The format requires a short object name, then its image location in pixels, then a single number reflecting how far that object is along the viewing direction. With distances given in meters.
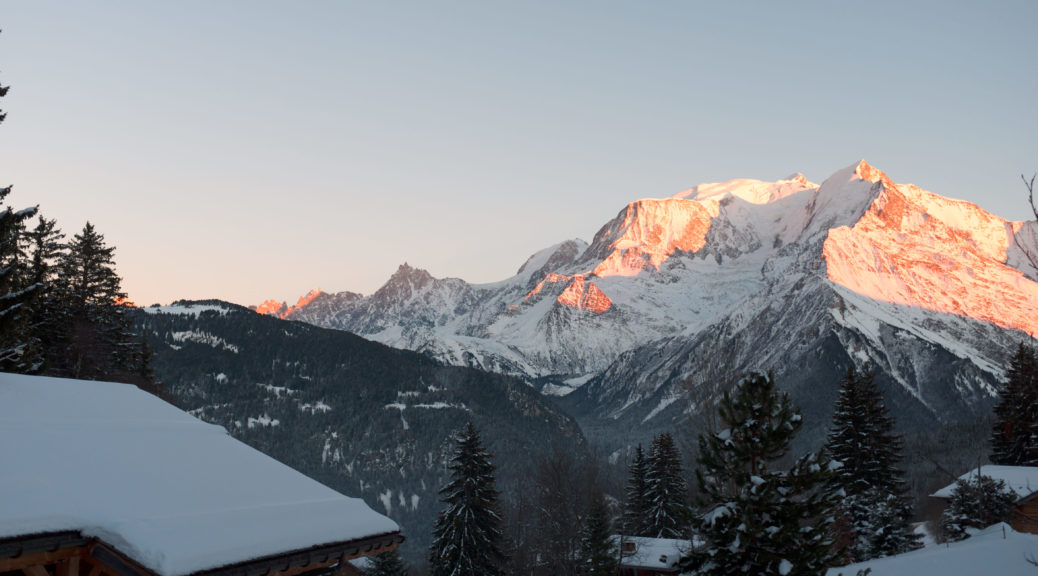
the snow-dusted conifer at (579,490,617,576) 39.84
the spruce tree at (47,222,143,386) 42.09
